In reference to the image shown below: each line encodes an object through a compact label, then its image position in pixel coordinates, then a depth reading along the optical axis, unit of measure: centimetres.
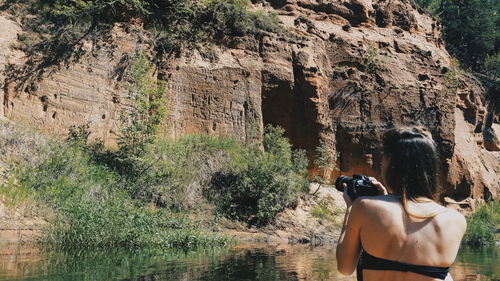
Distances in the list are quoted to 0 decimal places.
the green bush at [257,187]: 1684
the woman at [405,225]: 237
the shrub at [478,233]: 1908
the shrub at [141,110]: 1632
